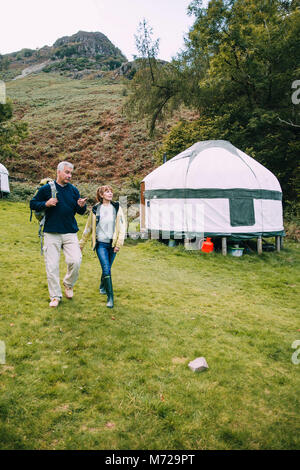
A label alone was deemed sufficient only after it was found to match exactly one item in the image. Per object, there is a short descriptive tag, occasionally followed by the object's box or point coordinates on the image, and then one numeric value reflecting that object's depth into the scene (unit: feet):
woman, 15.41
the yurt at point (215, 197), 33.32
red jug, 32.27
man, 13.65
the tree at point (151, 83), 55.98
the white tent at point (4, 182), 56.80
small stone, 10.36
